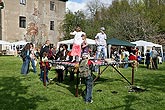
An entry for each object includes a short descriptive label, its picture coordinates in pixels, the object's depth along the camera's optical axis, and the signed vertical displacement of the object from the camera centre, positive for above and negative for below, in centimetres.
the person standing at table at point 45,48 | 859 +31
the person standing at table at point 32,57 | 979 -19
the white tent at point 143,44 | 1784 +113
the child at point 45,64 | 708 -44
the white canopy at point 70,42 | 1854 +139
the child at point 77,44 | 732 +45
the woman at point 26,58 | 936 -24
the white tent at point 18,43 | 2503 +163
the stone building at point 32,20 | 2592 +570
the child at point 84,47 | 726 +32
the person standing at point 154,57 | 1293 -20
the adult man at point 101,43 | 913 +62
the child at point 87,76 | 521 -69
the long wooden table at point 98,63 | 634 -37
